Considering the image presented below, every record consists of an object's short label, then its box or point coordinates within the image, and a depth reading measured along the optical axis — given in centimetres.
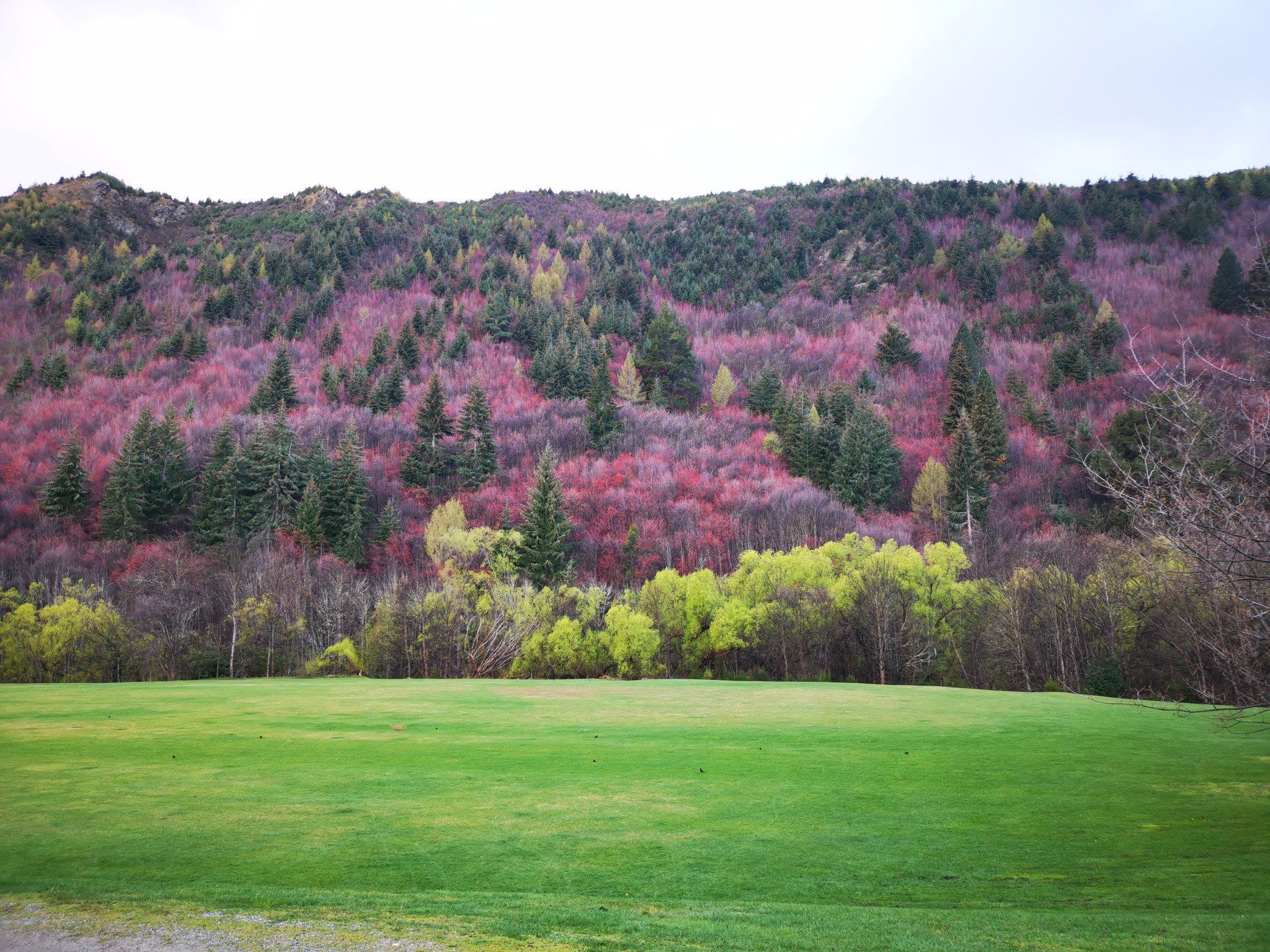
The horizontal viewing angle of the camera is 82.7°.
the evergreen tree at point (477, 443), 9438
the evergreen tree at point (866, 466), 8900
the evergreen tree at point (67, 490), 8456
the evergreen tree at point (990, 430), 9294
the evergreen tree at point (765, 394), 11400
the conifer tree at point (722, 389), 12088
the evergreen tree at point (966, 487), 8275
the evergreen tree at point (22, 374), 12269
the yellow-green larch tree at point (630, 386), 11919
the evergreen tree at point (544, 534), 6875
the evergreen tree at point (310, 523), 7900
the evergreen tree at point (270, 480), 8106
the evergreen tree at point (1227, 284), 12388
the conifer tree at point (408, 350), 13050
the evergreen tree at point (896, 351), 12694
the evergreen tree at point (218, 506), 7925
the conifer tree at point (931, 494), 8575
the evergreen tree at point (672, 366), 12088
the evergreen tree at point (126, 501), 8100
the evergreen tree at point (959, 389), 10144
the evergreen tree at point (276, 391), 11012
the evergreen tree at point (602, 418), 10600
